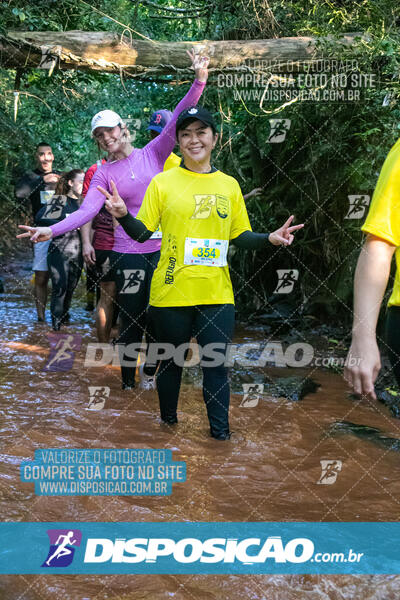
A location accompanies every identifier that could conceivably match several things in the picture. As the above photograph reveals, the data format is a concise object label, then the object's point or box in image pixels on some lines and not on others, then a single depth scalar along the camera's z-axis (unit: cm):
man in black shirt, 809
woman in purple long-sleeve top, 493
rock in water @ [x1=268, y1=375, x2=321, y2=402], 553
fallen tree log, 707
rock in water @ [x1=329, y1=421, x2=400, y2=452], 428
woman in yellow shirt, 396
